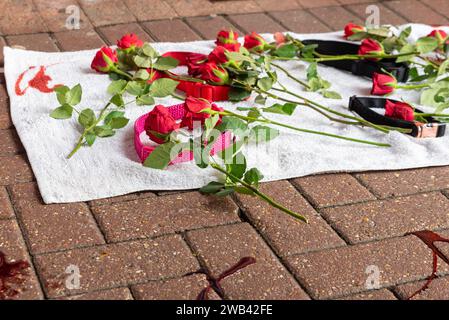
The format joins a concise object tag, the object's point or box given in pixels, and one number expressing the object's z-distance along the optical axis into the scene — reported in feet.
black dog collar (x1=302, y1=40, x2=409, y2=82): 8.33
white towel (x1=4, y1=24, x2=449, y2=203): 6.43
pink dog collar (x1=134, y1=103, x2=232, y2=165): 6.63
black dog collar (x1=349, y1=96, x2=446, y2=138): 7.27
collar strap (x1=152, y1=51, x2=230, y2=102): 7.60
